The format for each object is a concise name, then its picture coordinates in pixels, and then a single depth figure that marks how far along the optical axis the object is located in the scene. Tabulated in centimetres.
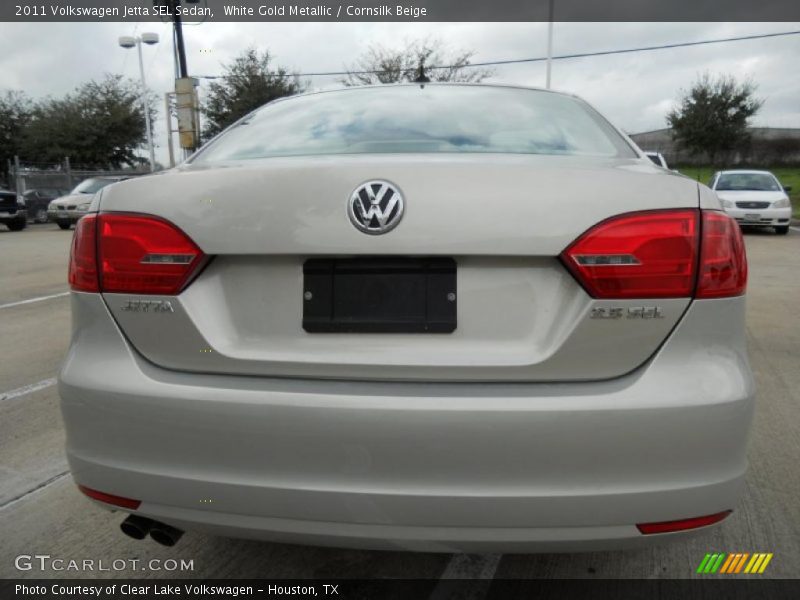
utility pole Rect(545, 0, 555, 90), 2829
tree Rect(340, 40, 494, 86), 3006
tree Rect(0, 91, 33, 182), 3725
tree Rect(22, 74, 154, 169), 3553
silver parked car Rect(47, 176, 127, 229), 1844
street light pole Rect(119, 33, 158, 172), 2712
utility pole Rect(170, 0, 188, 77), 1705
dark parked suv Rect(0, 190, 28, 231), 1898
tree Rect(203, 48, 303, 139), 3244
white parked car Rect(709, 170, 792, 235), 1443
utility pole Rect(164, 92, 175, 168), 1897
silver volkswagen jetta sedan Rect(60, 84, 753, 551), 147
